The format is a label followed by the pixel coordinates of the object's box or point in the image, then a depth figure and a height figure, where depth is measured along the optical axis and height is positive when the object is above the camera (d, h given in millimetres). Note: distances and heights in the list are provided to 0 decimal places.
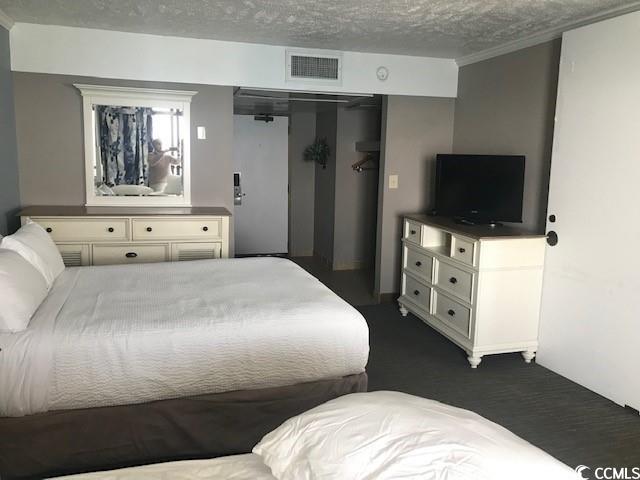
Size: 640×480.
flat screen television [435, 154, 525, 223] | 3967 -142
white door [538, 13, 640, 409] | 3045 -277
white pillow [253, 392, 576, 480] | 1106 -630
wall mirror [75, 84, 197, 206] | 4305 +123
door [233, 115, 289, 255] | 6855 -268
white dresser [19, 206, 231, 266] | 3889 -559
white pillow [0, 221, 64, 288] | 2629 -483
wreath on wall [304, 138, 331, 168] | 6598 +171
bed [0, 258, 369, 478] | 2068 -895
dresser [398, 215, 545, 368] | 3641 -862
